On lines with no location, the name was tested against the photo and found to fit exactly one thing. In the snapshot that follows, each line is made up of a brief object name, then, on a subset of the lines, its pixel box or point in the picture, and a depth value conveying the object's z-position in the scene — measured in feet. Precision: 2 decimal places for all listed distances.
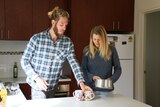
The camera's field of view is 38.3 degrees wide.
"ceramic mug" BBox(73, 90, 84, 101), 5.73
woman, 6.98
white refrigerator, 12.17
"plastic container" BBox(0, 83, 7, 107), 4.84
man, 6.12
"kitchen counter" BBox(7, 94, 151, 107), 5.28
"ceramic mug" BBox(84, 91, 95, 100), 5.73
